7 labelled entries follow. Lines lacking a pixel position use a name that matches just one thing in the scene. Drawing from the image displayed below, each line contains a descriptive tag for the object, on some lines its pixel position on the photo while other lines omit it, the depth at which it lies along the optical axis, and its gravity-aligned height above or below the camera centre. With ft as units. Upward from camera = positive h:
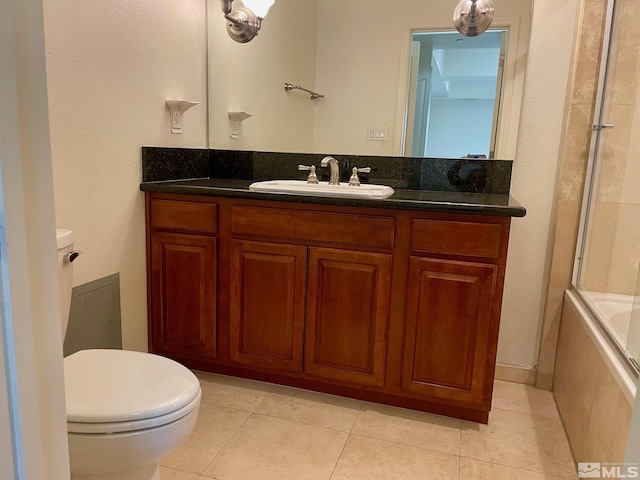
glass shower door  5.96 -0.17
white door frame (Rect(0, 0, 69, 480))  1.59 -0.38
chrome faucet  7.13 -0.17
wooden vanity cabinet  5.67 -1.74
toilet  3.58 -1.94
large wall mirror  6.82 +1.22
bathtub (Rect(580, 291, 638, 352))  5.01 -1.64
